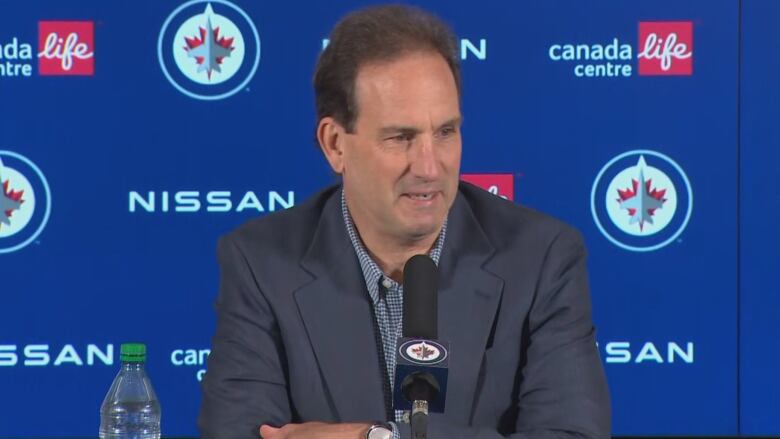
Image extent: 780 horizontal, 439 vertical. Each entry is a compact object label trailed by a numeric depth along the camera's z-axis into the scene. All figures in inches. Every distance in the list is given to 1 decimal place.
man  257.4
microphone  245.7
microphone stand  244.5
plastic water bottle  266.3
